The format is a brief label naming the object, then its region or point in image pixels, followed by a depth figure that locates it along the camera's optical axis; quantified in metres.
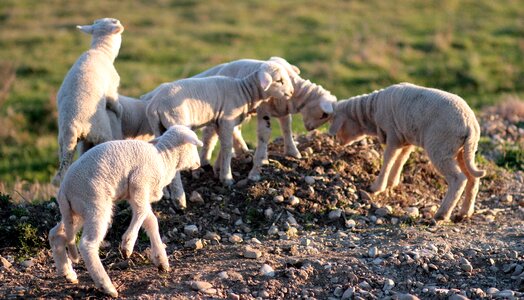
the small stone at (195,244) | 8.34
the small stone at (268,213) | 9.12
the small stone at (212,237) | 8.56
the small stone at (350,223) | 9.10
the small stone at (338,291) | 7.21
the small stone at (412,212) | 9.56
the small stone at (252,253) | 7.87
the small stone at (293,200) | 9.38
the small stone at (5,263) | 7.85
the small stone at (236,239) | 8.52
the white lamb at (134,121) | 10.36
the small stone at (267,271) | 7.41
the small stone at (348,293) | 7.13
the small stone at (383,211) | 9.54
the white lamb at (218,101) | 9.20
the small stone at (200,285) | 7.07
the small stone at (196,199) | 9.42
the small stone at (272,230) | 8.79
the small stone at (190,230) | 8.73
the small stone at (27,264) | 7.91
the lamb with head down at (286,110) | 10.15
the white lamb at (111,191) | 6.83
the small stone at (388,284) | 7.33
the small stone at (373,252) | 7.94
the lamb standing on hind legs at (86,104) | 9.16
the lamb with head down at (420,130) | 9.25
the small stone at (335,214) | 9.27
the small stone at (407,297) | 7.03
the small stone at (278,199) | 9.38
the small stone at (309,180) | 9.83
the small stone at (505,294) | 7.09
